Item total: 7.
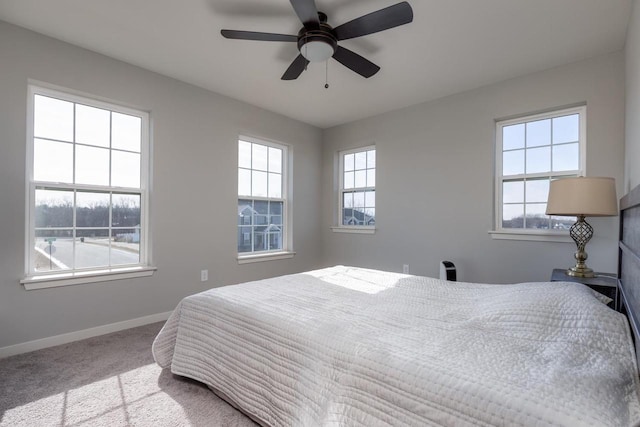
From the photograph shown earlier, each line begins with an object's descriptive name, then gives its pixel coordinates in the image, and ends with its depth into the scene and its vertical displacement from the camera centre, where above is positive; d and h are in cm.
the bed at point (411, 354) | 85 -50
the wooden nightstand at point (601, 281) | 207 -47
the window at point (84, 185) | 254 +22
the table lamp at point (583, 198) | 216 +12
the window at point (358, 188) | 439 +36
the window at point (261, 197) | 398 +19
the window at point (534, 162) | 290 +51
